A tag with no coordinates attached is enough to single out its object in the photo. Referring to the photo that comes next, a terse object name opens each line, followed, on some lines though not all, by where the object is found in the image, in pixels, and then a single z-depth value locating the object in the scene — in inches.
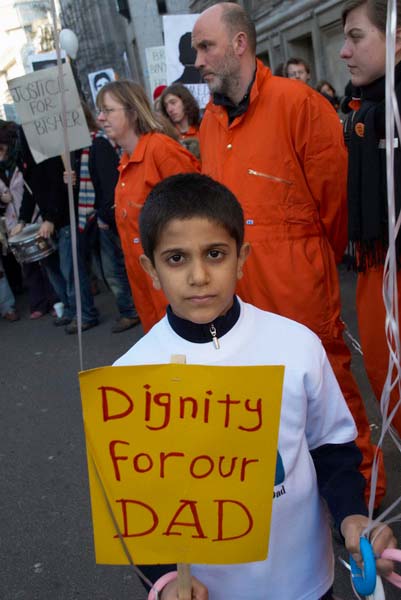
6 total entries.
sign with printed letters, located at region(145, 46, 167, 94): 318.3
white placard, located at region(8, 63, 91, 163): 192.3
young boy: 54.3
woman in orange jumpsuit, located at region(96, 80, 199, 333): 134.9
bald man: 96.7
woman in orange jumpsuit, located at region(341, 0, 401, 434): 83.8
